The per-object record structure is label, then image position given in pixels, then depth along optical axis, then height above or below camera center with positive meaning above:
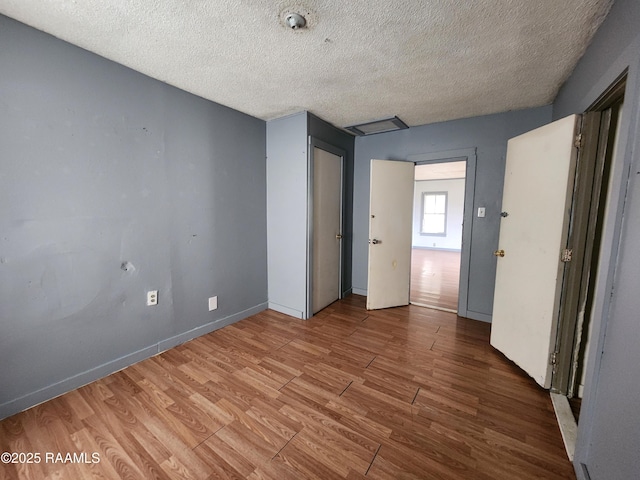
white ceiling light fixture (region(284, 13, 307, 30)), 1.41 +1.09
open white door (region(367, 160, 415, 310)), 3.27 -0.23
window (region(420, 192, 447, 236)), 8.49 +0.08
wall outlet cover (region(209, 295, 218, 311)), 2.71 -0.97
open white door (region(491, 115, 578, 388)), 1.77 -0.20
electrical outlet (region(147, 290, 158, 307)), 2.21 -0.75
